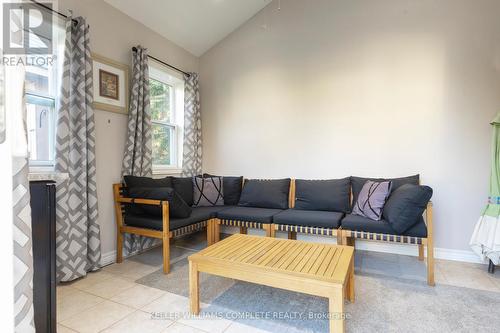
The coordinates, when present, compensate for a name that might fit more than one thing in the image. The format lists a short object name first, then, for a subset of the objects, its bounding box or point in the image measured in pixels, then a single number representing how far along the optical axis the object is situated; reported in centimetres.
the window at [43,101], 215
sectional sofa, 222
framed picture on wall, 253
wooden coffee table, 138
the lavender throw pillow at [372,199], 246
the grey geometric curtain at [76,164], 216
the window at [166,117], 333
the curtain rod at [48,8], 206
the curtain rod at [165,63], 280
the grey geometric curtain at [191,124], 364
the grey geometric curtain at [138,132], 277
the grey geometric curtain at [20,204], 60
